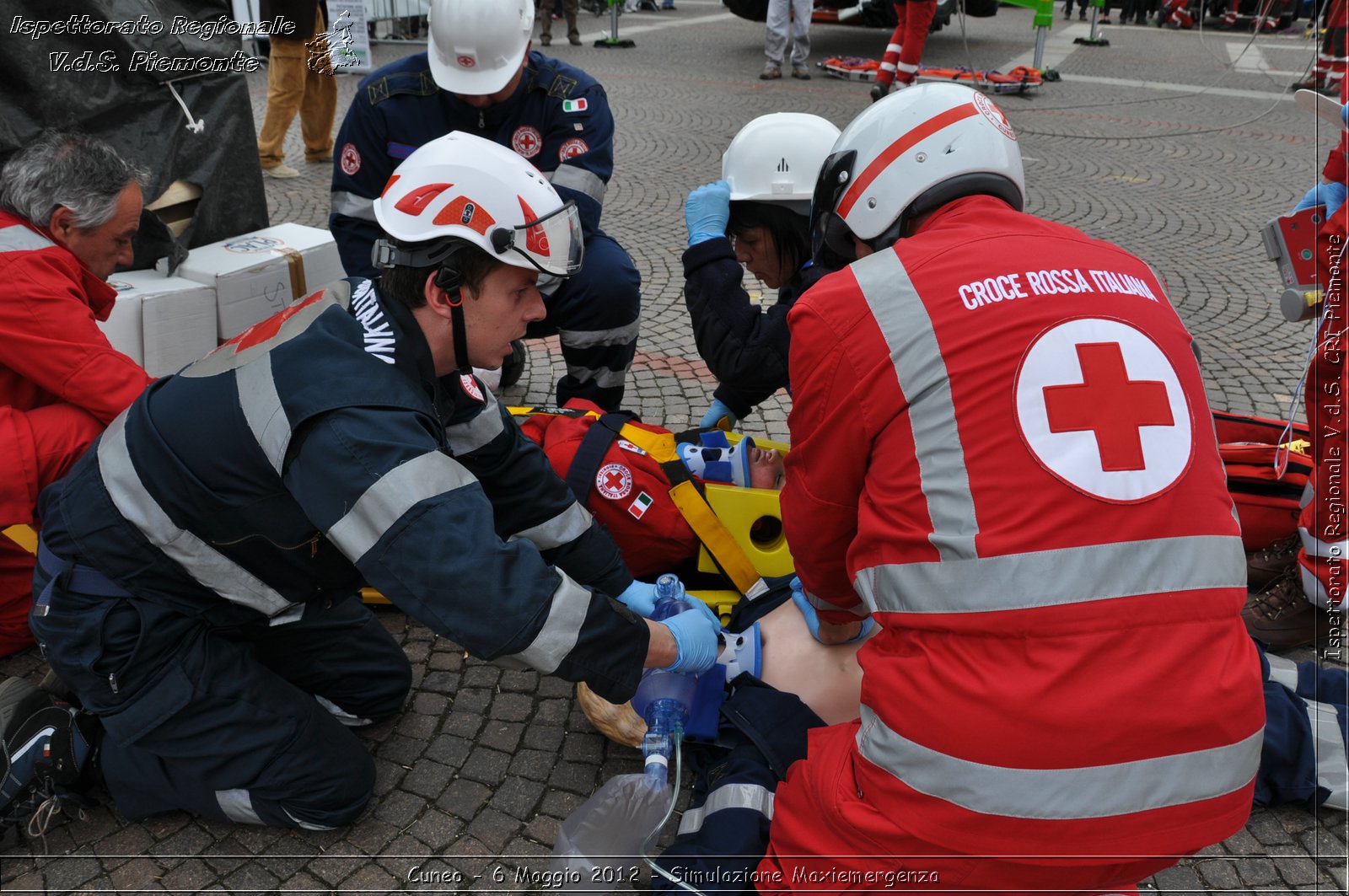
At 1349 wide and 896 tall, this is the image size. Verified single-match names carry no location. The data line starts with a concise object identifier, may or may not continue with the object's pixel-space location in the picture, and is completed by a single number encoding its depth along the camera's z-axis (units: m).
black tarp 3.99
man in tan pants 7.35
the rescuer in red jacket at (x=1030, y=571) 1.64
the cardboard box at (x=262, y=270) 4.50
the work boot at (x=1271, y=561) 3.33
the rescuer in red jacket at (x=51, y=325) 2.82
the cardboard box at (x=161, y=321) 4.21
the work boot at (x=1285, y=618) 3.12
